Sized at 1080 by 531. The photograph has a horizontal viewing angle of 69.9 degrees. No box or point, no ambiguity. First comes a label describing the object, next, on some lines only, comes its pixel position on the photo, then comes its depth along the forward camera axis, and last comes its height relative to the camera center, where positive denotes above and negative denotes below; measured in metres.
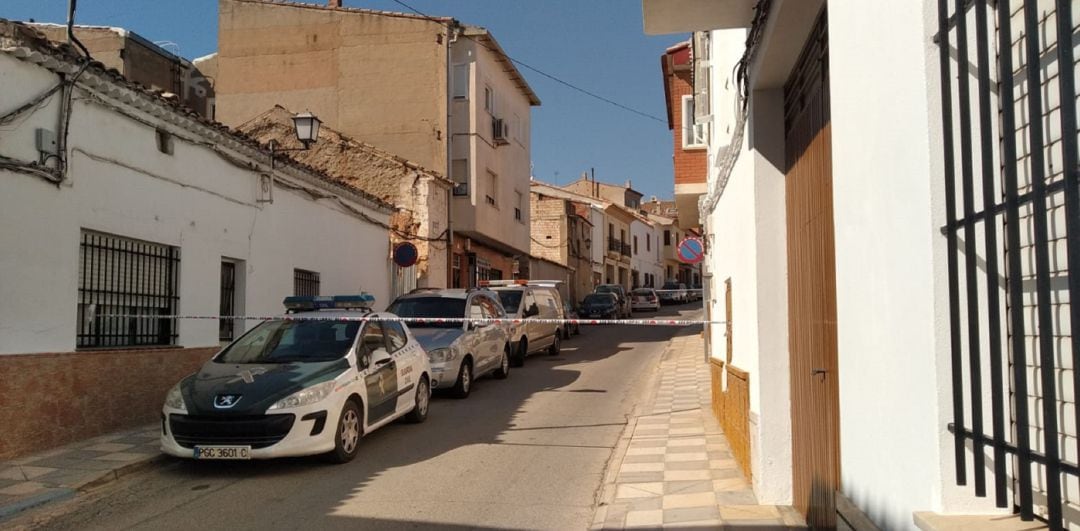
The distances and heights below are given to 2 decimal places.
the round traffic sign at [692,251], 17.36 +1.14
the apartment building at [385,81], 23.12 +6.85
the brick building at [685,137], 16.02 +3.33
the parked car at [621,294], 36.00 +0.35
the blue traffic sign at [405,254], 17.39 +1.10
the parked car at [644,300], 42.06 +0.07
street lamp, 14.14 +3.25
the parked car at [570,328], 24.83 -0.94
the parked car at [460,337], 12.31 -0.60
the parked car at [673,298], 51.44 +0.21
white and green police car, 7.20 -0.86
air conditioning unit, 25.62 +5.70
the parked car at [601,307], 32.31 -0.23
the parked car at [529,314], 17.58 -0.31
